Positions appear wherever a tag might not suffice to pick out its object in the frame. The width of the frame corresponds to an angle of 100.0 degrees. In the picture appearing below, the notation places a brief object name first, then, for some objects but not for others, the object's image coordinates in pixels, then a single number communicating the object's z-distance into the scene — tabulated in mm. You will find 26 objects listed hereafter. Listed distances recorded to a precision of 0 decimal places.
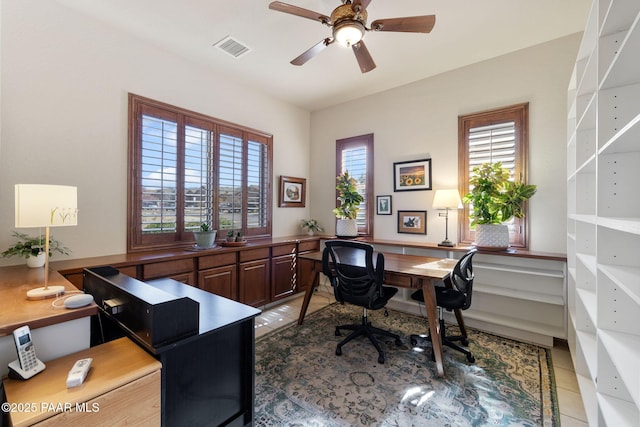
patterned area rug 1743
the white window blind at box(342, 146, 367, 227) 4277
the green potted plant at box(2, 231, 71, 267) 1994
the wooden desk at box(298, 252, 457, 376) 2215
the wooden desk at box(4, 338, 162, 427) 887
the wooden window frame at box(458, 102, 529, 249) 2961
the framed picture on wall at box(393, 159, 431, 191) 3643
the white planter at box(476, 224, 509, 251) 2873
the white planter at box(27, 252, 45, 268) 2051
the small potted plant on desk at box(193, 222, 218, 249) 3098
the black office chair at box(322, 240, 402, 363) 2330
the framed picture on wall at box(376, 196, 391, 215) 3996
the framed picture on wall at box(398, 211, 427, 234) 3674
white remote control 974
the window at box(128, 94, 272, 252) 2885
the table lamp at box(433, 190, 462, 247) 3074
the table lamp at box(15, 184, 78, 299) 1346
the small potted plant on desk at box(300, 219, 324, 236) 4699
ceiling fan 1888
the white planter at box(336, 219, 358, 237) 4055
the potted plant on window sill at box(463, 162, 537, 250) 2830
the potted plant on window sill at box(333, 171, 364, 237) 4039
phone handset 999
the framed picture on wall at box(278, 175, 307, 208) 4470
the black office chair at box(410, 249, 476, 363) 2244
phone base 998
